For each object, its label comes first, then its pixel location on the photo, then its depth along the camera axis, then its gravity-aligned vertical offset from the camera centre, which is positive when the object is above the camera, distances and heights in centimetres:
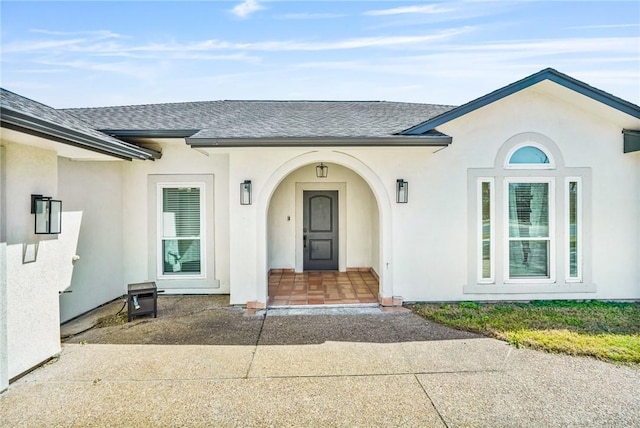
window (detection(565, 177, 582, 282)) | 773 -29
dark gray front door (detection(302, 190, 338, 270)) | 1109 -47
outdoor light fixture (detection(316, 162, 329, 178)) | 1061 +139
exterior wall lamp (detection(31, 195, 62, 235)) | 482 +5
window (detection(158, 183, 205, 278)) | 852 -29
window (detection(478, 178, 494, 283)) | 773 -29
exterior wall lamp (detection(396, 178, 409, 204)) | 752 +51
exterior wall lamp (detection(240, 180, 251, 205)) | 738 +49
